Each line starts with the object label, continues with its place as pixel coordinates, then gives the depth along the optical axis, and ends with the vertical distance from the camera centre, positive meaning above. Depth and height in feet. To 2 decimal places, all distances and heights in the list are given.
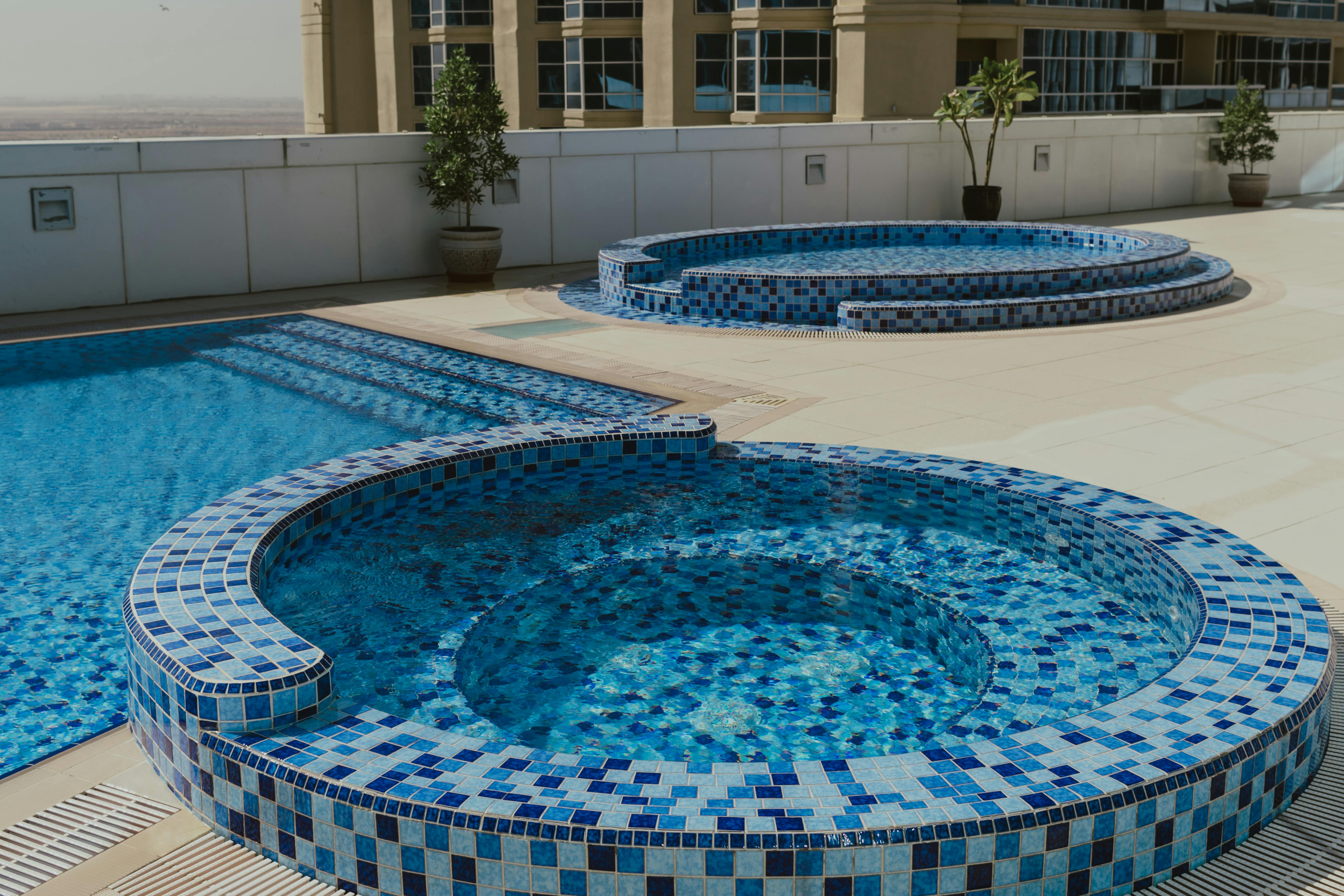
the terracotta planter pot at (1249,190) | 71.31 +0.65
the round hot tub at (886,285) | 38.83 -2.52
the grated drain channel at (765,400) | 28.94 -4.25
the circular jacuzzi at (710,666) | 10.94 -5.00
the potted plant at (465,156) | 45.70 +1.74
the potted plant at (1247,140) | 70.49 +3.26
